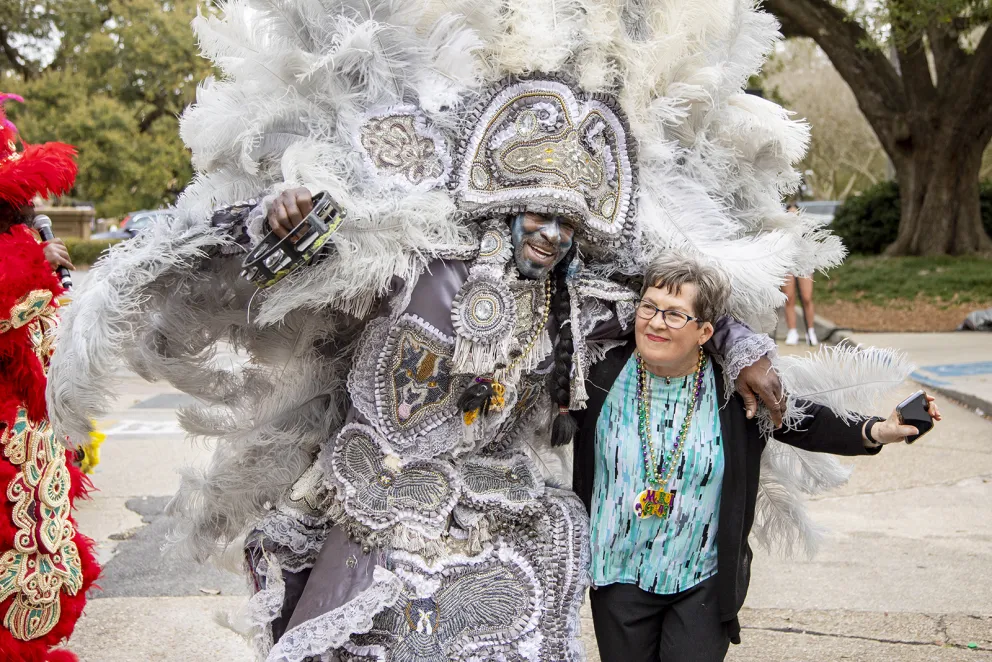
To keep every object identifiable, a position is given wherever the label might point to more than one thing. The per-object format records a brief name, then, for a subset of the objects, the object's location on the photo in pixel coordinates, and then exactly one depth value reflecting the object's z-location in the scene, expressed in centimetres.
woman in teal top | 259
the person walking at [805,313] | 1086
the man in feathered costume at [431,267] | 243
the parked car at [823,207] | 2724
